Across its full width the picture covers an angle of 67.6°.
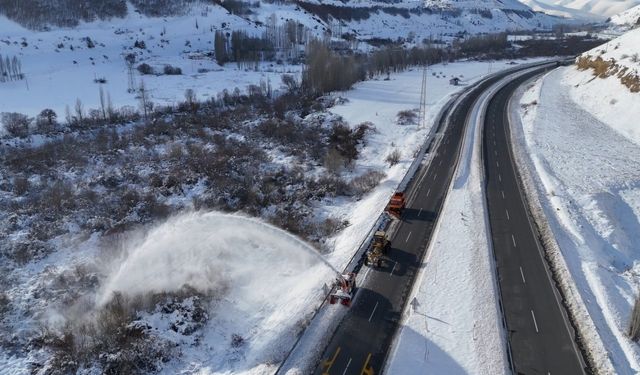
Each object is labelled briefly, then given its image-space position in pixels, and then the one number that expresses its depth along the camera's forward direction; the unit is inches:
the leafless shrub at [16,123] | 3661.4
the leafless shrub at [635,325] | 1417.3
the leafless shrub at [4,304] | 1702.8
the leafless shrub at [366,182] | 2701.8
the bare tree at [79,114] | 4060.0
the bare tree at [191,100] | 4507.9
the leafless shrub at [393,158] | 3063.5
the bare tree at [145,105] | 4368.6
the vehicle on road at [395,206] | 2268.7
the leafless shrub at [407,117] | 4050.2
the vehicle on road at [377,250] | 1854.1
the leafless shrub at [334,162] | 3009.4
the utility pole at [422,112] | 3926.2
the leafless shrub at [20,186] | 2652.6
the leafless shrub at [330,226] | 2260.1
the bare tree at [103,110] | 4200.3
